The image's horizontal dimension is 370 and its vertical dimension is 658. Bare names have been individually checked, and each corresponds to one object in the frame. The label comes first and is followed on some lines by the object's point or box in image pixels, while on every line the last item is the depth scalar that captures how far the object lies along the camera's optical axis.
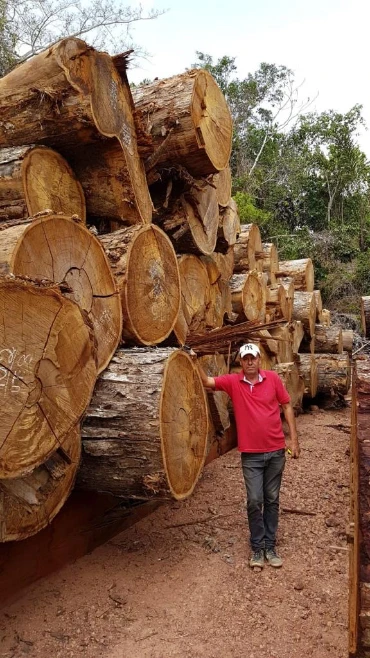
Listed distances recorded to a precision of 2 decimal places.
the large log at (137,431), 2.96
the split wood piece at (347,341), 10.22
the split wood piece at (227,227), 5.57
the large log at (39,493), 2.45
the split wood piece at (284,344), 6.93
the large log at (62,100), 3.24
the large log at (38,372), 2.04
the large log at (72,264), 2.53
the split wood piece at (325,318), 10.11
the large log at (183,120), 4.16
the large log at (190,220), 4.59
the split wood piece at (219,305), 5.26
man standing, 3.56
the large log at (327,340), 9.19
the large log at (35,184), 3.19
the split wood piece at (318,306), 9.36
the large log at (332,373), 8.58
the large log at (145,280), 3.36
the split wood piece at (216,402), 5.05
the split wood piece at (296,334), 7.80
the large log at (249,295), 5.92
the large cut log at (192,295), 4.54
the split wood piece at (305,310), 8.39
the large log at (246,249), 6.69
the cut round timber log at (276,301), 7.04
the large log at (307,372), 7.93
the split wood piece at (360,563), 1.20
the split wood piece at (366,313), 6.27
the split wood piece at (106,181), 3.72
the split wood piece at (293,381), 6.69
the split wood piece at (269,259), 7.51
